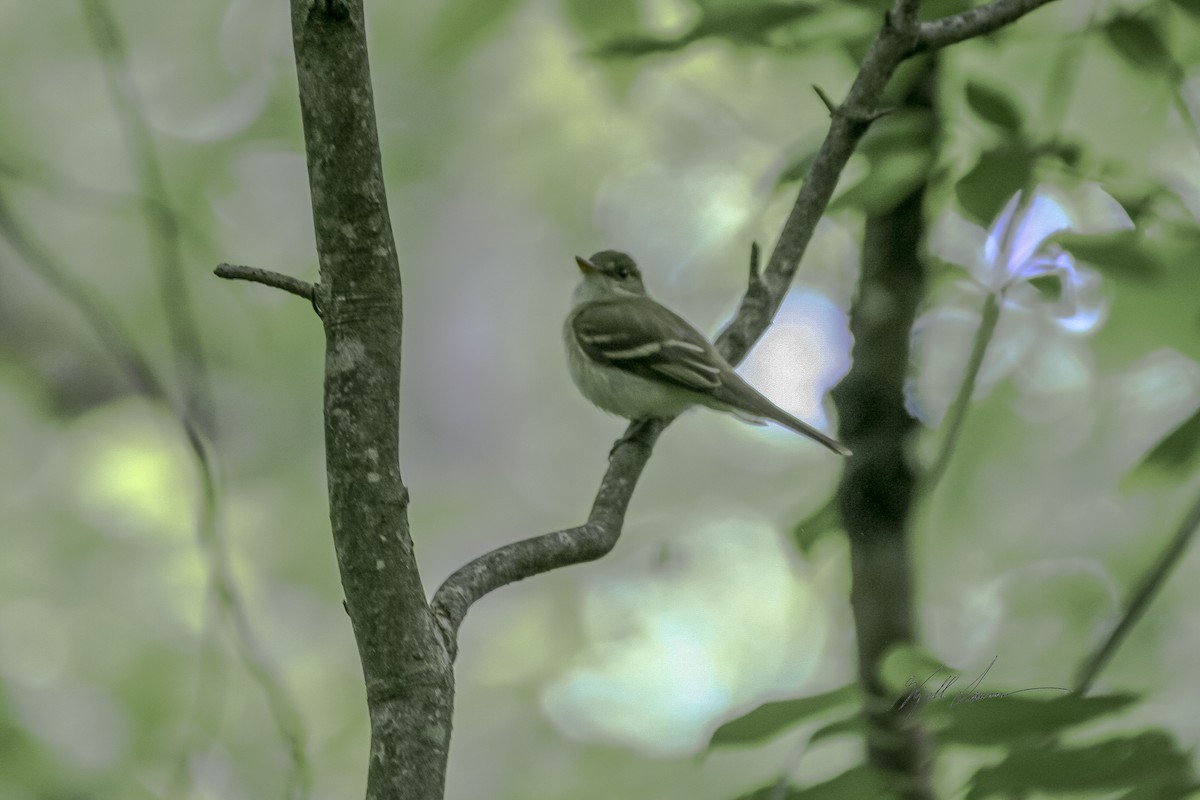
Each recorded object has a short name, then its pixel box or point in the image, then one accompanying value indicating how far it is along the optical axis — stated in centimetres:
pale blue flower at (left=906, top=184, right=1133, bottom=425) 598
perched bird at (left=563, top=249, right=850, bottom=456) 713
